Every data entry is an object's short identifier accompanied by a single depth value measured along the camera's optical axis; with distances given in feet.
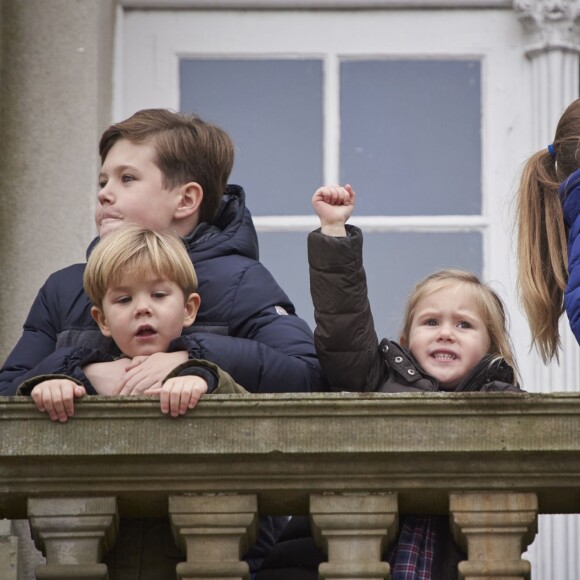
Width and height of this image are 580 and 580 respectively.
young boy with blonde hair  39.32
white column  51.44
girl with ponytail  40.22
